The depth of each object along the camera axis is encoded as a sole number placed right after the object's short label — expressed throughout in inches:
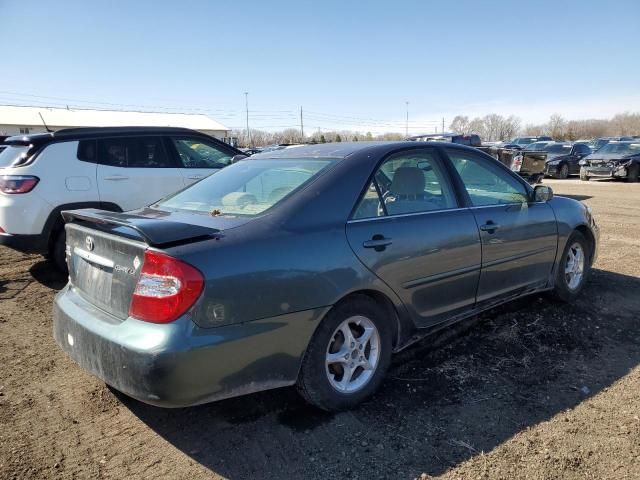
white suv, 210.4
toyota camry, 94.3
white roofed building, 2176.4
